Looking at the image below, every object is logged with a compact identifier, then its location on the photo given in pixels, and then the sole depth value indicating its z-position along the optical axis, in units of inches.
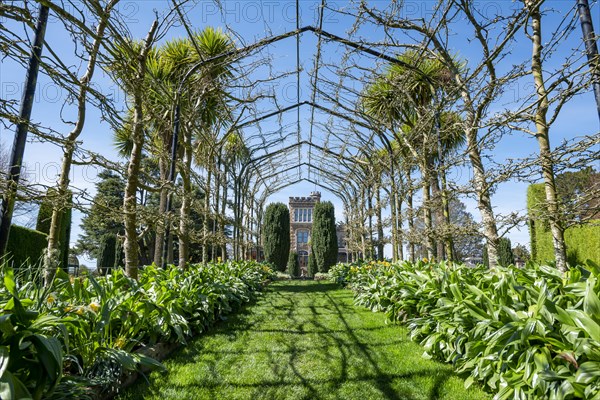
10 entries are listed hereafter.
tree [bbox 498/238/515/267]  563.1
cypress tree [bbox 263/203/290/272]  705.0
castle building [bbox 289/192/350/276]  1250.6
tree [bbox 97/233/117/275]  629.9
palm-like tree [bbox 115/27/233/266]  244.8
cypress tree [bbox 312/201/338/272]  665.0
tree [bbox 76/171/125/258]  856.6
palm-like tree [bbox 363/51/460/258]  237.5
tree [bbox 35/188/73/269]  315.9
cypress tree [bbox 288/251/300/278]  771.3
